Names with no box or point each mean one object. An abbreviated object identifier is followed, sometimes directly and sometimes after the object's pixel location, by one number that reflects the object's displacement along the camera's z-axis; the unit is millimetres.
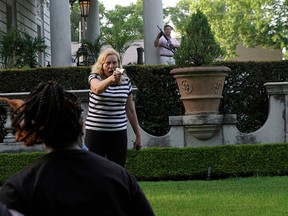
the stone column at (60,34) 20359
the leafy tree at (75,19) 84769
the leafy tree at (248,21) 52250
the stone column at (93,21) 30317
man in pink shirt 20233
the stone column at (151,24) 21375
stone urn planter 13828
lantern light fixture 26016
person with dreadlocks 3430
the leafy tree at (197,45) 14109
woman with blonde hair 7598
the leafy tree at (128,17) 81625
